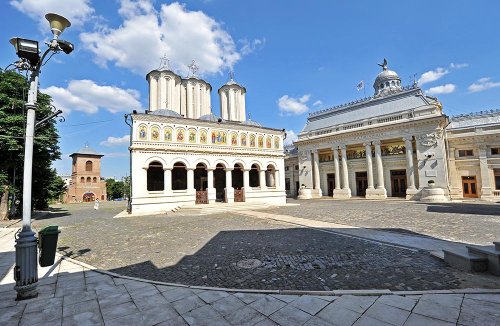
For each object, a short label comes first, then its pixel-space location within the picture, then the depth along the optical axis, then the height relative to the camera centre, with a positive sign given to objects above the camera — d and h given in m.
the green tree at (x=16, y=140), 16.75 +3.52
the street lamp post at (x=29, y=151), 4.99 +0.82
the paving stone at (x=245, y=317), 3.93 -2.37
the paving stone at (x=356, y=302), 4.23 -2.38
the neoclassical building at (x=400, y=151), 28.81 +3.10
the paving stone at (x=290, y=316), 3.89 -2.38
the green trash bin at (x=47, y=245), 6.54 -1.64
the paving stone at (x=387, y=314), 3.81 -2.37
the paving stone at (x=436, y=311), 3.82 -2.36
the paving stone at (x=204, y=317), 3.95 -2.36
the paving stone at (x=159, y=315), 4.04 -2.35
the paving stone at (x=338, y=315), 3.85 -2.38
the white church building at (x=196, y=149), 23.44 +3.52
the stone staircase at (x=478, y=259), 5.55 -2.17
